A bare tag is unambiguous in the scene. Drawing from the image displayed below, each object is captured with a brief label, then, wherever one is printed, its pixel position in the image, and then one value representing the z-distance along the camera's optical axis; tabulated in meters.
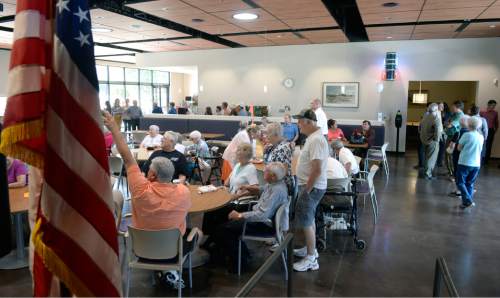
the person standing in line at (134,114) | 13.48
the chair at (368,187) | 5.02
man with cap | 3.65
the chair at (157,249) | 2.89
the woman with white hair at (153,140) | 7.23
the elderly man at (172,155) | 4.91
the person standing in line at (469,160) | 5.76
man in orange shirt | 2.94
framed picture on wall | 11.91
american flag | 1.36
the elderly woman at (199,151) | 6.62
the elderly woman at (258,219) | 3.64
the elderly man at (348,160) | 5.20
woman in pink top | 8.55
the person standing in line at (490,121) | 10.00
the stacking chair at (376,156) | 7.88
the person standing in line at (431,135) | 8.00
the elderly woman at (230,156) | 5.59
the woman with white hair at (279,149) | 4.26
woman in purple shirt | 4.11
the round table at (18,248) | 3.80
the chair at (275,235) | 3.59
